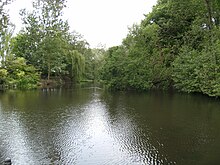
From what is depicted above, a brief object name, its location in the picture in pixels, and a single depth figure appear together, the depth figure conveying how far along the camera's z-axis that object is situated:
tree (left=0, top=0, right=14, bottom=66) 20.31
